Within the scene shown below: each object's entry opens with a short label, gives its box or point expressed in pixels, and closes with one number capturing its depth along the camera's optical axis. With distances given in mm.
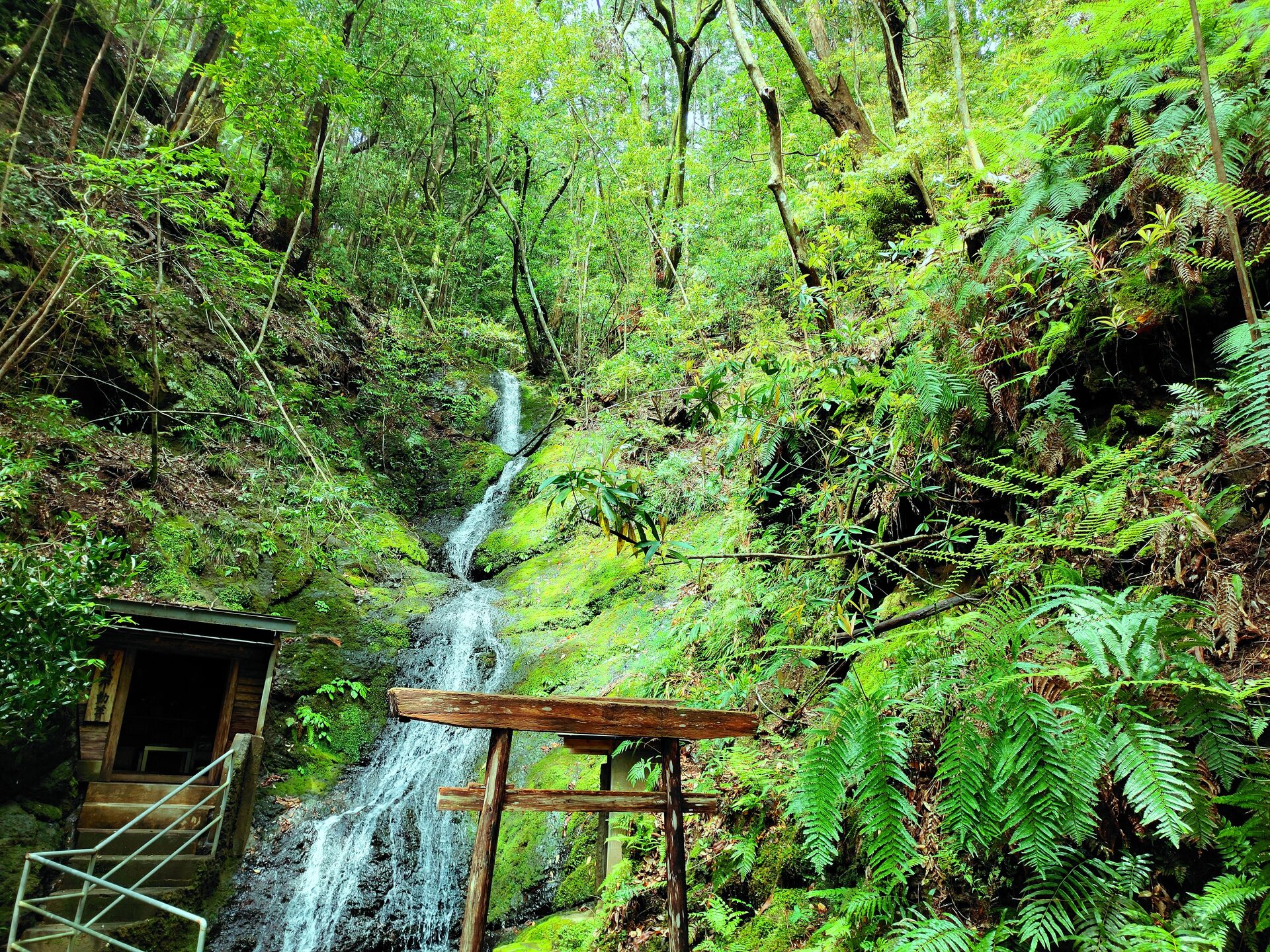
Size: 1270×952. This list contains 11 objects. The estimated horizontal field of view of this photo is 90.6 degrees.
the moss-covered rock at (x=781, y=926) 3574
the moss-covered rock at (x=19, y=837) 6324
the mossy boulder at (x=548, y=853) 7457
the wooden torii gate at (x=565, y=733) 3064
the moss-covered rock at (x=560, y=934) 5434
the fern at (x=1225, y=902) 1864
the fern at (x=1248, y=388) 2357
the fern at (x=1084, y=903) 2090
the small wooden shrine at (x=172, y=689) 7941
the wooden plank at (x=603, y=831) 5430
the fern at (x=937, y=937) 2223
